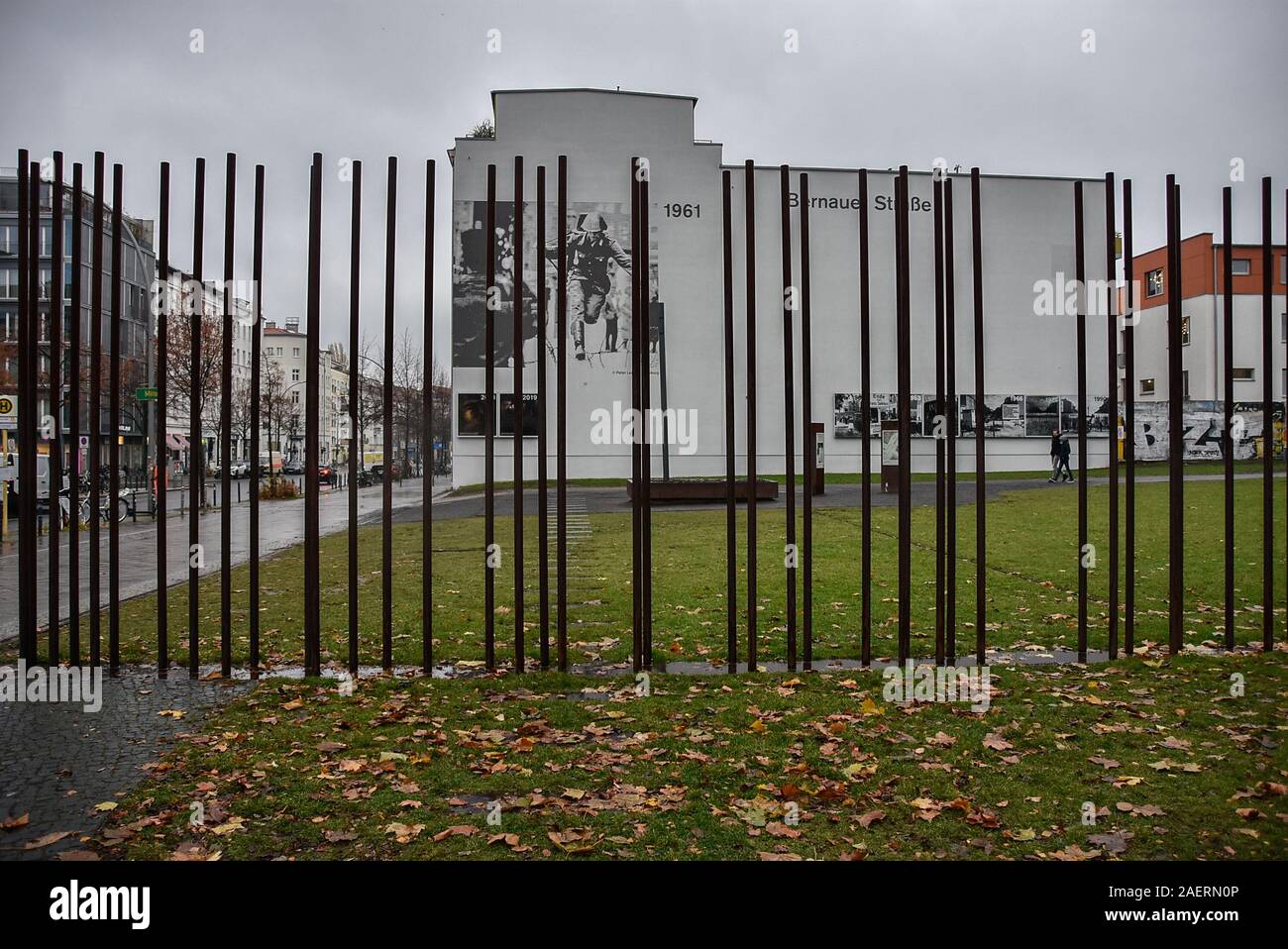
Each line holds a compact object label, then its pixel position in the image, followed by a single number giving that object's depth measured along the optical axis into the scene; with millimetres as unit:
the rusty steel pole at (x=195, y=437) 6188
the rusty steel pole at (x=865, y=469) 6227
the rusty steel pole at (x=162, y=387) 6223
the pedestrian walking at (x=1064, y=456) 30706
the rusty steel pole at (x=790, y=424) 6258
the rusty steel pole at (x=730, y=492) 6328
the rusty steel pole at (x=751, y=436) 6043
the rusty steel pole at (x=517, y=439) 6504
